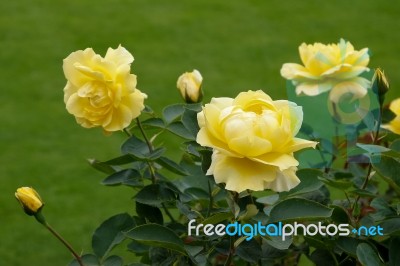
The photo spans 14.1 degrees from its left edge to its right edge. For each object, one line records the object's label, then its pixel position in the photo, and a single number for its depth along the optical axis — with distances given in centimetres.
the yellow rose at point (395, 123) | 153
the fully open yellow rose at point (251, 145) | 128
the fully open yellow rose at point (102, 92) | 139
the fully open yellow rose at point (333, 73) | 150
